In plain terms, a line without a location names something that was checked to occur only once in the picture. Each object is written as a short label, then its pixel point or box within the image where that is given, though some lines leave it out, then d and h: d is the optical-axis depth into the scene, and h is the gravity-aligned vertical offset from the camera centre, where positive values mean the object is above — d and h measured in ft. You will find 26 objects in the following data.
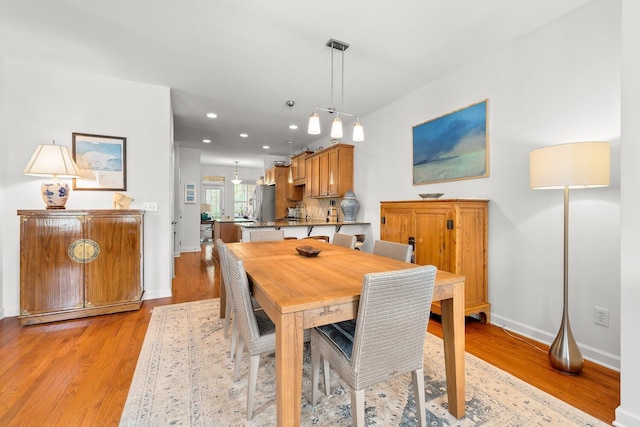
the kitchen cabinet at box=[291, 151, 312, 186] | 20.13 +3.33
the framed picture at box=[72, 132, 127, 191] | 10.29 +1.95
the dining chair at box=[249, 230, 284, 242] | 10.53 -0.97
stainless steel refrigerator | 24.25 +0.79
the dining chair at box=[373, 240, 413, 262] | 6.76 -1.04
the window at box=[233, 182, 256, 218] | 35.65 +1.58
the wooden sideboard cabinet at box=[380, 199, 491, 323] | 8.42 -0.96
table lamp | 8.73 +1.35
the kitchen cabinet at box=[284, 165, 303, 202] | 23.27 +1.71
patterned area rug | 4.77 -3.66
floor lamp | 5.80 +0.80
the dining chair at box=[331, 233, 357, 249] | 8.89 -1.01
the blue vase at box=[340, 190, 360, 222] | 15.41 +0.27
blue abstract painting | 9.23 +2.40
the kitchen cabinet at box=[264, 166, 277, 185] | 23.75 +3.21
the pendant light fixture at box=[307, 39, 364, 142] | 7.52 +2.40
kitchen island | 12.93 -0.88
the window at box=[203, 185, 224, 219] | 34.12 +1.50
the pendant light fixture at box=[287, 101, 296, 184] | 13.26 +5.25
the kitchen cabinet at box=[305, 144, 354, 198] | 16.11 +2.47
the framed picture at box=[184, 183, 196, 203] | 23.18 +1.54
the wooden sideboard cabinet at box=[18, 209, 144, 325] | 8.77 -1.78
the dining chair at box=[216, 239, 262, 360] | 6.29 -1.58
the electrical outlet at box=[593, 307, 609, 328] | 6.48 -2.53
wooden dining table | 3.59 -1.32
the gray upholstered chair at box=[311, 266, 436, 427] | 3.68 -1.79
